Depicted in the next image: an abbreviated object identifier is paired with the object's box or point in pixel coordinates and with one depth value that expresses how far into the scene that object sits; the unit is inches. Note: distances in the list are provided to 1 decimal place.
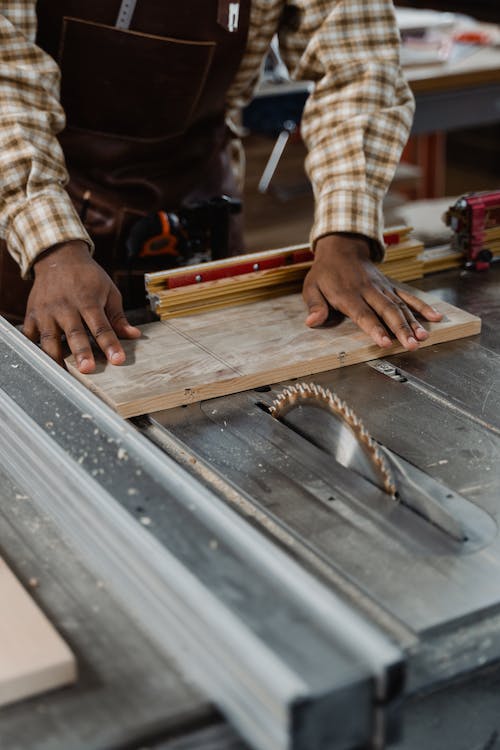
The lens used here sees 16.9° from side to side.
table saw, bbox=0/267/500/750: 55.9
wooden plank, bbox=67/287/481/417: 73.3
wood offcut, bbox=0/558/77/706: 58.3
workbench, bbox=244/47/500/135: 132.2
